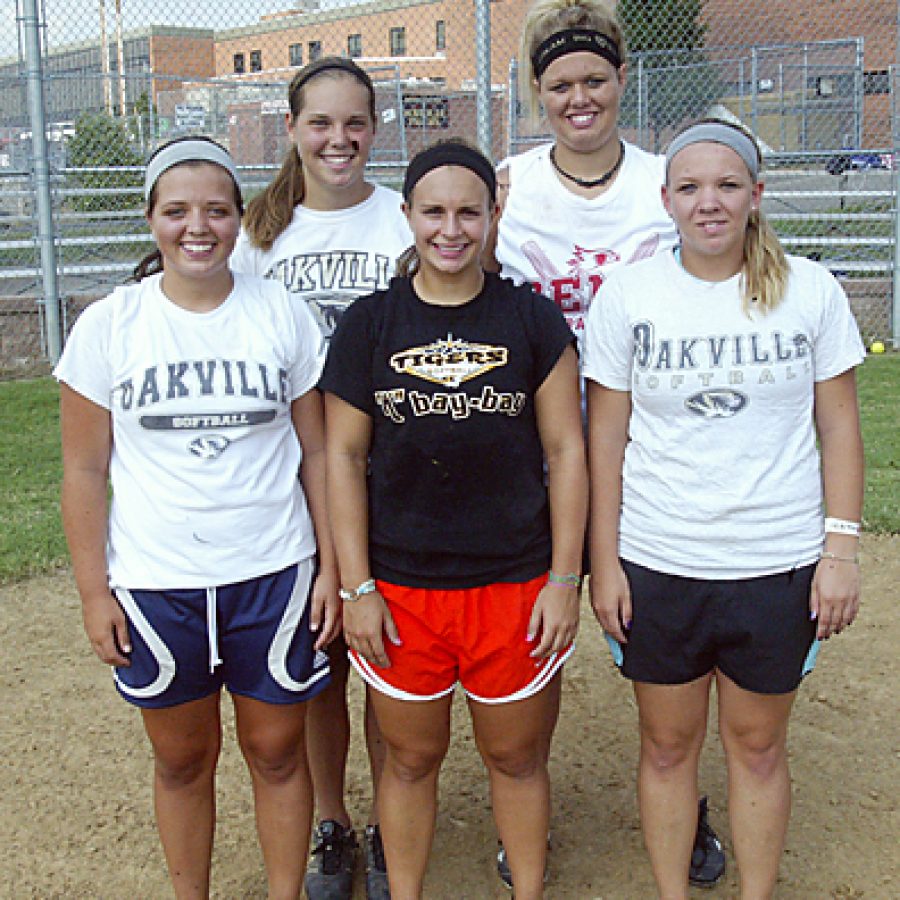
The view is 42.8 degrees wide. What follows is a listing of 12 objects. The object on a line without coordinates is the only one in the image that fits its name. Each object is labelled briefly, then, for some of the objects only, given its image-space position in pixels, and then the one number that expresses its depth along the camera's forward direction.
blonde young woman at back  2.79
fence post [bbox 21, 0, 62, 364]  8.49
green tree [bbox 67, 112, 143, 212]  12.21
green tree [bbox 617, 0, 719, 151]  12.96
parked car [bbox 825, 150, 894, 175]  12.91
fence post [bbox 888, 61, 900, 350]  9.66
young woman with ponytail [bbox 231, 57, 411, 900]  2.84
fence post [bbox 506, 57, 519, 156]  9.48
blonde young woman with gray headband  2.47
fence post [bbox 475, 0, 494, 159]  7.52
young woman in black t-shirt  2.46
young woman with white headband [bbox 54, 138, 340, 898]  2.46
